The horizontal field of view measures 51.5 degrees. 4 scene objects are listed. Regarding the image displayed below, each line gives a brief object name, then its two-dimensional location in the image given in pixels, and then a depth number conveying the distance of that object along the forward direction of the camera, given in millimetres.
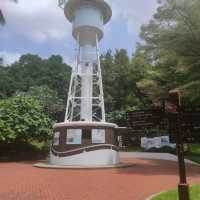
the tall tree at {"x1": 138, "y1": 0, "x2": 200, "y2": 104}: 12919
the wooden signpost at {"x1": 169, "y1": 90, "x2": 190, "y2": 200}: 5761
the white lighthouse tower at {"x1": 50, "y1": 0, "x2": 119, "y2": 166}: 15736
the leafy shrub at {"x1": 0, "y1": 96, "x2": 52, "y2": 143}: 18352
